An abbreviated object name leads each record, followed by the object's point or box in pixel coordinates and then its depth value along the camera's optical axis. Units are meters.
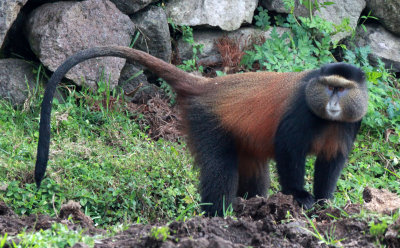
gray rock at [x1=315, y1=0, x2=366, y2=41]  17.42
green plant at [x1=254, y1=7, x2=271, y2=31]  16.83
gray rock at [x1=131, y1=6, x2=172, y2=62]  15.55
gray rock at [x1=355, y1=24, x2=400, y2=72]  17.69
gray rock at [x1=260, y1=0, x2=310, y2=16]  16.98
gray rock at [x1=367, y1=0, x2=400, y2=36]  17.45
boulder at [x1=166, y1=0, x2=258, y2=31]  16.19
